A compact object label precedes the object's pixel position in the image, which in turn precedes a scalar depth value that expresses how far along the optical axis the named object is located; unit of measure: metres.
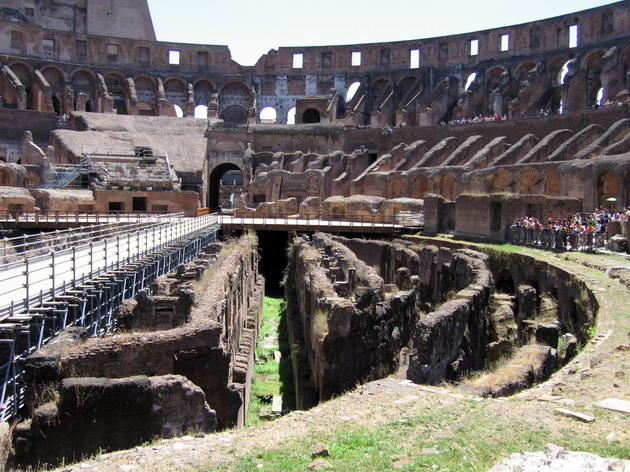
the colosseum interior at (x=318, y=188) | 7.54
